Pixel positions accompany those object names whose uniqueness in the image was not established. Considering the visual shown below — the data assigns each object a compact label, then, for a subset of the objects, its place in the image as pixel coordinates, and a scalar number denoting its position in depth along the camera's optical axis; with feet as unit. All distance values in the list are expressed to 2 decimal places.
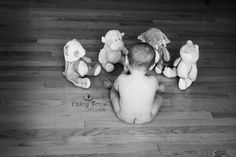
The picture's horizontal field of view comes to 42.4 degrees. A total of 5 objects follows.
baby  4.56
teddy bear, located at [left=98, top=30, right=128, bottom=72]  5.74
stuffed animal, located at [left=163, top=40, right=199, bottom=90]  5.58
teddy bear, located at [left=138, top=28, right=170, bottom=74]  5.84
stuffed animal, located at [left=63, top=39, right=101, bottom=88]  5.35
